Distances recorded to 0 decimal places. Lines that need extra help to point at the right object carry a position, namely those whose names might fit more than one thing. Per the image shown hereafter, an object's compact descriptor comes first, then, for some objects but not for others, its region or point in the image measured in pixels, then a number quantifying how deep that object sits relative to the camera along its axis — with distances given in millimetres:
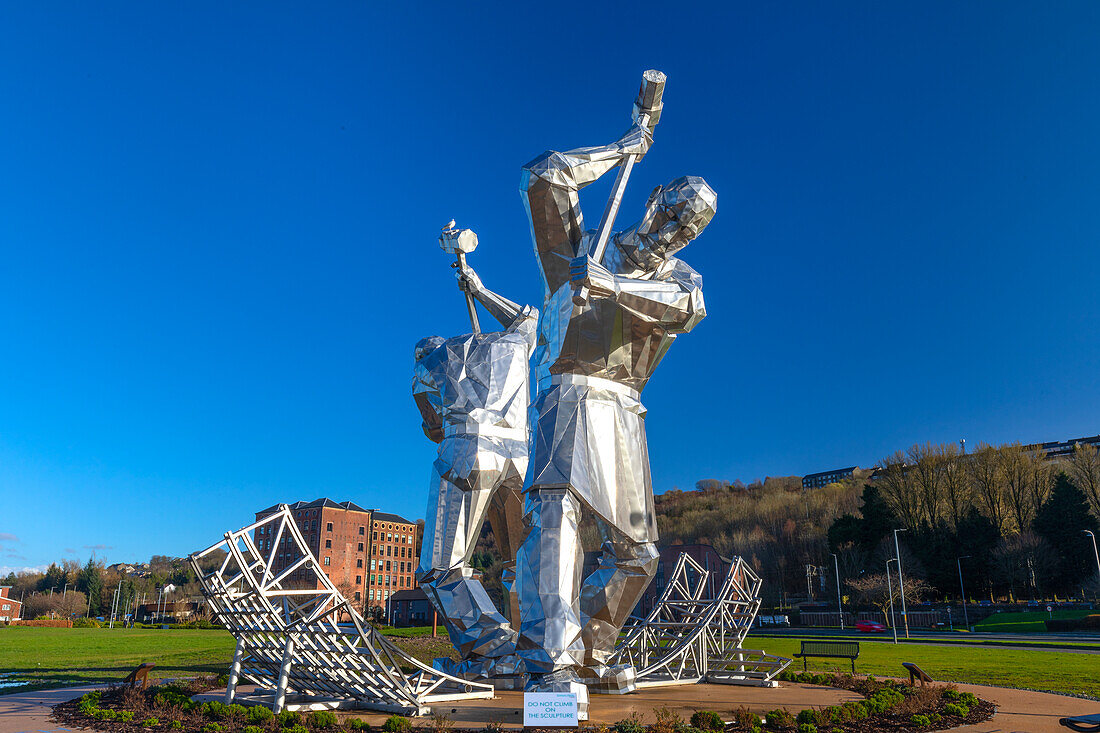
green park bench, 17734
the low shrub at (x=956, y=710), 12133
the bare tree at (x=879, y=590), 52700
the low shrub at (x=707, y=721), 10562
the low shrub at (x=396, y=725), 10297
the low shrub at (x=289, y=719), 10719
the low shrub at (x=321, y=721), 10680
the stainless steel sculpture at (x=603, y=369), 13156
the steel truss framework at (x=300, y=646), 11109
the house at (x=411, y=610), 70062
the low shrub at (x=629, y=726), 9812
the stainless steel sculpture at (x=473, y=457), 15078
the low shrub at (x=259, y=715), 10969
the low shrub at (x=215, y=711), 11289
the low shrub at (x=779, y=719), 11242
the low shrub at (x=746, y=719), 10836
